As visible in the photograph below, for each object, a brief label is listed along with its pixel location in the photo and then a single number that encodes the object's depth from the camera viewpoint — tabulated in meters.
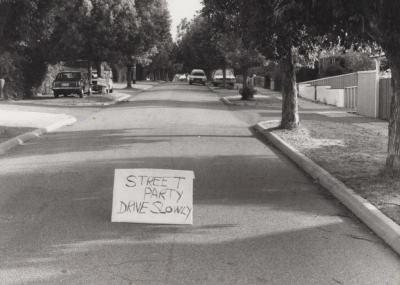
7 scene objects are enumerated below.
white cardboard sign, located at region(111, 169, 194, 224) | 7.20
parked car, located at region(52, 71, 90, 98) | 35.97
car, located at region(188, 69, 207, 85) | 72.19
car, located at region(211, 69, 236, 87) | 62.10
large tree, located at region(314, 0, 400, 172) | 9.06
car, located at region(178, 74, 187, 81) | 127.37
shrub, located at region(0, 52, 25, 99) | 32.16
